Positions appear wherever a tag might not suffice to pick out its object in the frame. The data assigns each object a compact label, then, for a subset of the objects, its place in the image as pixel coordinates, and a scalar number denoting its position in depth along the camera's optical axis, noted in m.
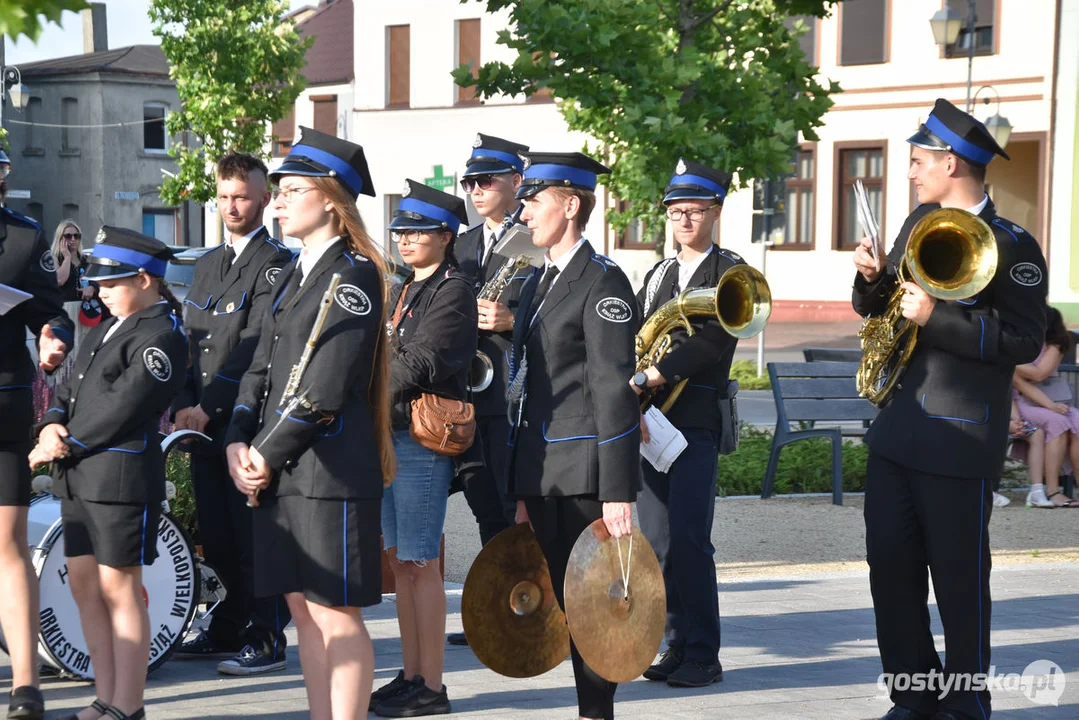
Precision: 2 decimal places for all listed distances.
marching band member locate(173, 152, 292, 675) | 11.33
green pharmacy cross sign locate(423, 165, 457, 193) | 44.60
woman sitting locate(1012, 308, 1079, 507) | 20.40
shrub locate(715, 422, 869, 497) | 21.16
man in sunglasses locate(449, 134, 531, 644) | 11.48
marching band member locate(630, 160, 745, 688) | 11.30
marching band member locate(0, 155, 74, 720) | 9.80
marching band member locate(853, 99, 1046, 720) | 9.34
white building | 55.47
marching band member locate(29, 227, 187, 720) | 9.21
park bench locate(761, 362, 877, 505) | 20.20
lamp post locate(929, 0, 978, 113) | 38.00
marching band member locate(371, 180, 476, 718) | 10.19
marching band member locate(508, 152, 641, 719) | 8.95
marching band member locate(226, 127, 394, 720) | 8.00
